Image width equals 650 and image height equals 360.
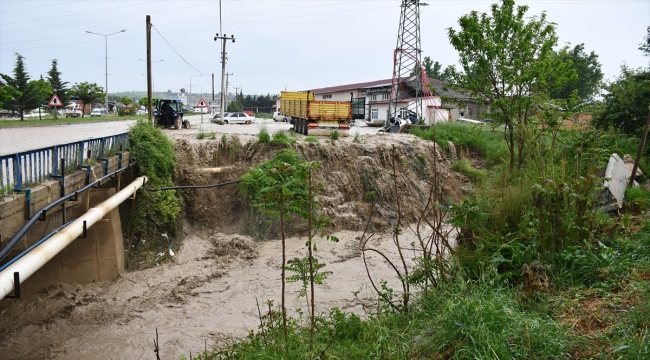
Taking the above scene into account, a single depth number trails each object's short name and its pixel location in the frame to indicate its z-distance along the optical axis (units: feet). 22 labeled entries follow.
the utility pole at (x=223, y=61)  110.83
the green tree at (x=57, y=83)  193.16
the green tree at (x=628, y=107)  53.72
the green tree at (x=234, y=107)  255.80
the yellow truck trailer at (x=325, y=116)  77.56
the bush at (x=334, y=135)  70.36
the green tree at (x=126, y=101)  255.91
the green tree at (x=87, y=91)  201.67
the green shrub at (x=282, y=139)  62.95
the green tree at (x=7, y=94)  124.16
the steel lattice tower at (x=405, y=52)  96.27
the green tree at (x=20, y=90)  145.18
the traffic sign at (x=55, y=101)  107.34
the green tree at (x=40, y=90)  148.77
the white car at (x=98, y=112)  207.51
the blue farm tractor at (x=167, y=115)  83.35
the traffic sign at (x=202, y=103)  102.33
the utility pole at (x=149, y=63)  69.76
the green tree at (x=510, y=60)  44.73
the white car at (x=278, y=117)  153.11
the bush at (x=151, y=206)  47.21
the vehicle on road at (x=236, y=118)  128.55
